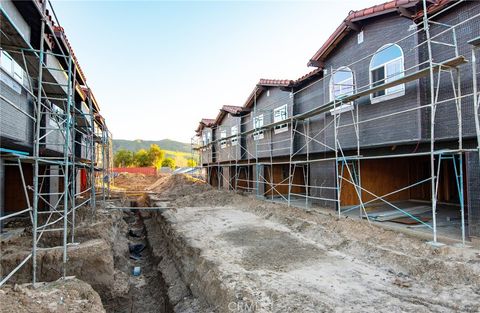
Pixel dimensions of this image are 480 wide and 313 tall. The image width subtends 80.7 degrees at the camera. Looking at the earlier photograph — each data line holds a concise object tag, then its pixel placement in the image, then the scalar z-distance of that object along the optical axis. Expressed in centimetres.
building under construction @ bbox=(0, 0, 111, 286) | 479
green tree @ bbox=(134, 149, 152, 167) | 5344
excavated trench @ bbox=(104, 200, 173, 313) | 677
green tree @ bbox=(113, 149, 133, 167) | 5469
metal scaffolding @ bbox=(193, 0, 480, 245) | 688
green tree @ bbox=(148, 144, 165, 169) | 5341
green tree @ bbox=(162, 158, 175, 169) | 5917
